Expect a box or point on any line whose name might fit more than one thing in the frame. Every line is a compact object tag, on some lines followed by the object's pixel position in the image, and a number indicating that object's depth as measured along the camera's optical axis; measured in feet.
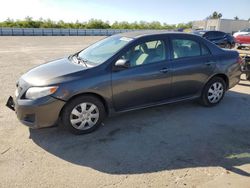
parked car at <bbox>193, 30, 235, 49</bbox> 37.45
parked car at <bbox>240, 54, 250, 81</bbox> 19.38
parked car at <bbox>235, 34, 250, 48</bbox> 41.78
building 111.01
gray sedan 9.65
